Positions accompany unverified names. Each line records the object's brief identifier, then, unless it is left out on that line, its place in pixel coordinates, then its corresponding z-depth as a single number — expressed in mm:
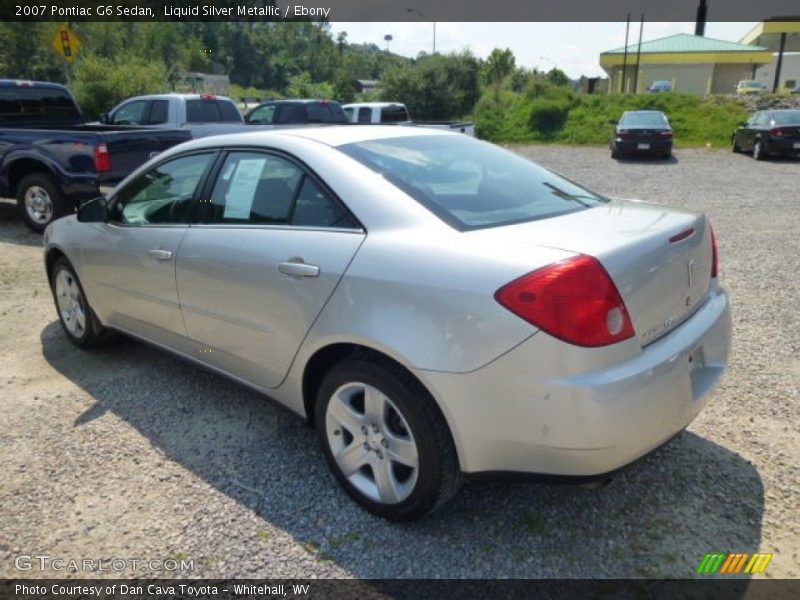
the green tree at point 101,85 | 24969
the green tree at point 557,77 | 44688
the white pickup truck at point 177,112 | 11719
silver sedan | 2117
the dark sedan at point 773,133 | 17828
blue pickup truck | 7637
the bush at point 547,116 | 28672
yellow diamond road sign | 14320
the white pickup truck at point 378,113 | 17359
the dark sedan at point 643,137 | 19298
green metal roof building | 46125
